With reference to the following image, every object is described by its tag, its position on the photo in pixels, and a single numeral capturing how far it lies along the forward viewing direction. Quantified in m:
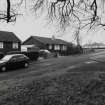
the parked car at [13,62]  14.88
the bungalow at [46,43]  44.77
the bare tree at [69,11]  8.07
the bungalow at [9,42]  31.16
